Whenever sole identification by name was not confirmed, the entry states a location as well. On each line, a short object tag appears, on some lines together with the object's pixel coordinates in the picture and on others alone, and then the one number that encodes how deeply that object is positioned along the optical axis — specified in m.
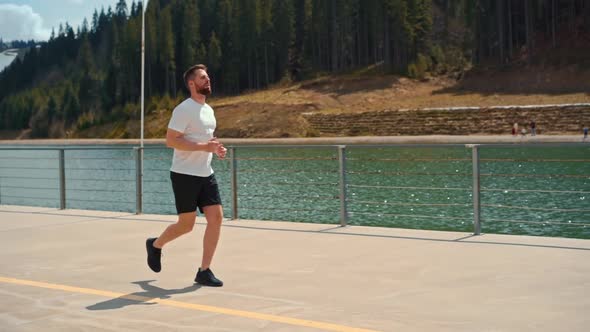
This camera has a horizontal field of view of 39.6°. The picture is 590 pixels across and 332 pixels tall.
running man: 6.49
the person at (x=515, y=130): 57.11
